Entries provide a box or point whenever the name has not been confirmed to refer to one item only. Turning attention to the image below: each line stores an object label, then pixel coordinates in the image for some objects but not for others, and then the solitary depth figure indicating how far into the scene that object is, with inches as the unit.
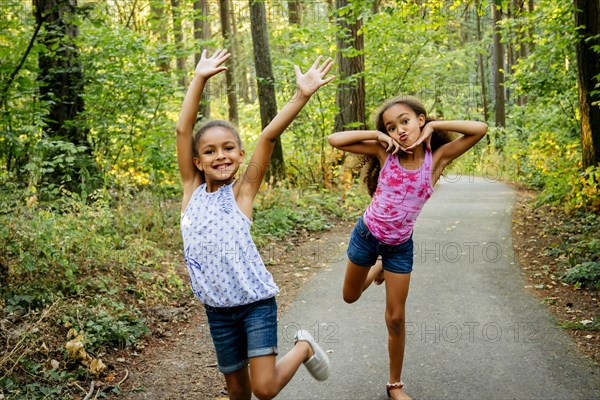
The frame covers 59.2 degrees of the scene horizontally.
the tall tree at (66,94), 318.7
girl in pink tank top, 151.9
